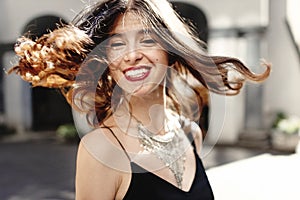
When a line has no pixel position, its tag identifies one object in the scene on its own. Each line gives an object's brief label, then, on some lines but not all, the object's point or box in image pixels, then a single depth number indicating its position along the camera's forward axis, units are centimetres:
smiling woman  100
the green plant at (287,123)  717
